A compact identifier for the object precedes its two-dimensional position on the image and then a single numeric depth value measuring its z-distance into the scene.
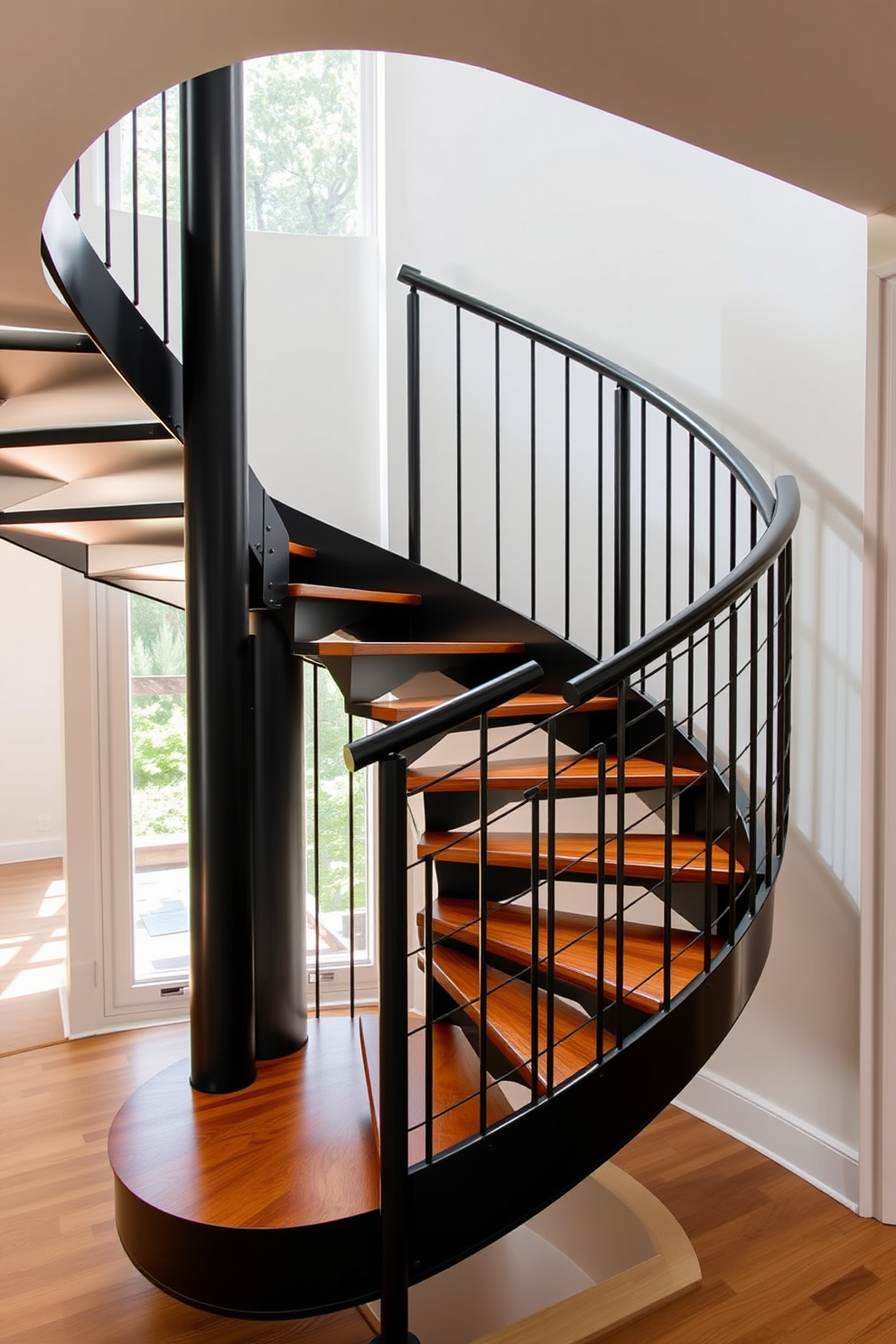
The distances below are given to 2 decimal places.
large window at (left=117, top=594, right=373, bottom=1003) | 4.04
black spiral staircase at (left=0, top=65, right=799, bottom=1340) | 1.78
